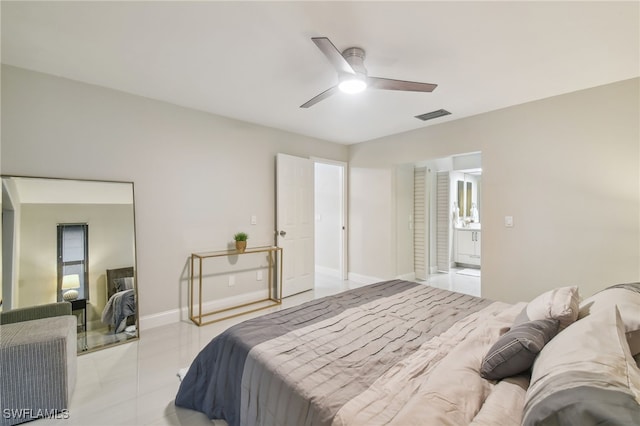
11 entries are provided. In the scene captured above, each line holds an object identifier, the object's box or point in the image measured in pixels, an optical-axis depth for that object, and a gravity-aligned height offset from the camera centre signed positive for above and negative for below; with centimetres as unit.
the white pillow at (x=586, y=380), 62 -43
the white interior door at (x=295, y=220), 408 -8
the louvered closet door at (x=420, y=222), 500 -16
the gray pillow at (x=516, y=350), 106 -53
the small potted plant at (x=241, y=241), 351 -33
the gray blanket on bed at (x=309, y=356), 113 -68
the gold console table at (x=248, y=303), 321 -96
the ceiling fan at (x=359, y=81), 202 +100
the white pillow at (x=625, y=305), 102 -40
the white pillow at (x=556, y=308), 120 -43
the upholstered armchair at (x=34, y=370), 161 -92
